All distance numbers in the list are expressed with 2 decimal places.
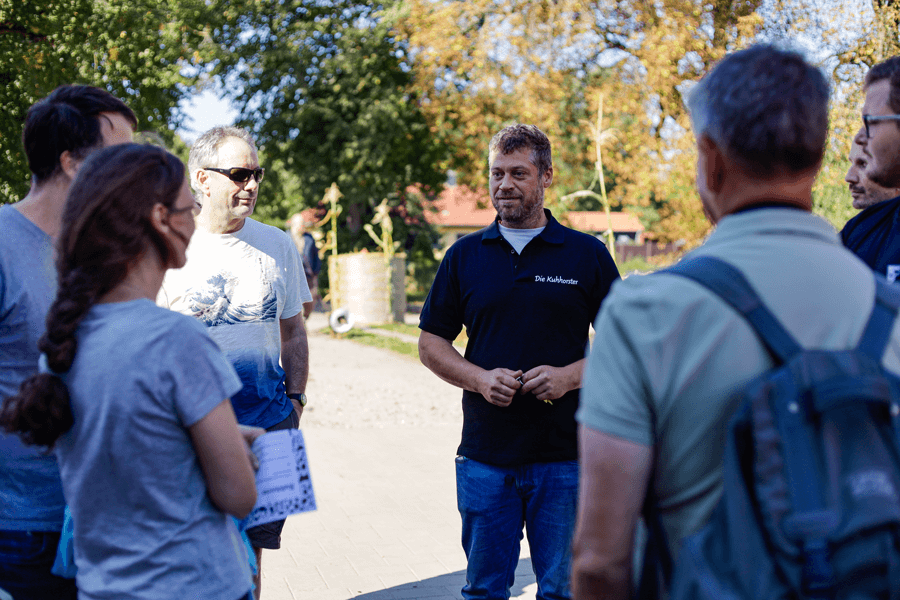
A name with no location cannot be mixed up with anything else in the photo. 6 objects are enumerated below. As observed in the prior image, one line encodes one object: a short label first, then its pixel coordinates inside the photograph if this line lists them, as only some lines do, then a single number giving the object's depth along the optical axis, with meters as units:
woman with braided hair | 1.60
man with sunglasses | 3.22
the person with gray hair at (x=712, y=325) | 1.26
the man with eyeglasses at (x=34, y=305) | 2.06
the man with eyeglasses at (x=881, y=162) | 2.12
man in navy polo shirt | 2.99
